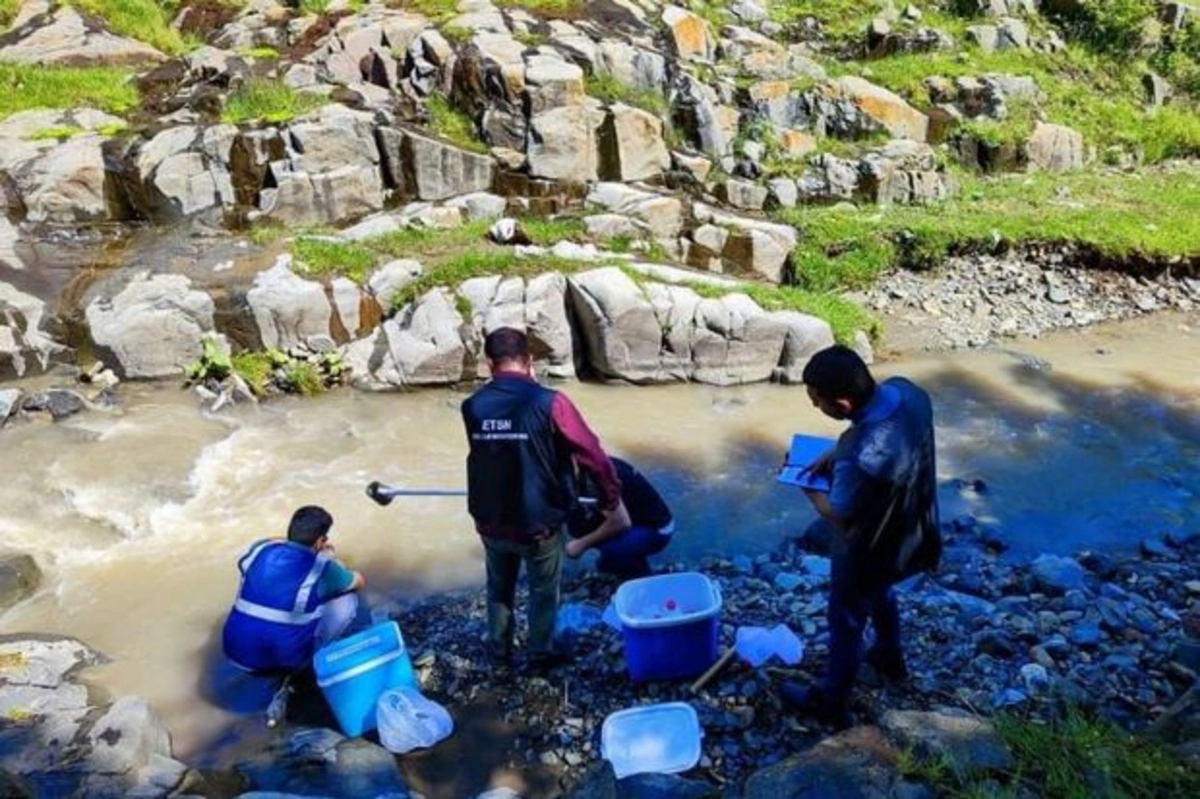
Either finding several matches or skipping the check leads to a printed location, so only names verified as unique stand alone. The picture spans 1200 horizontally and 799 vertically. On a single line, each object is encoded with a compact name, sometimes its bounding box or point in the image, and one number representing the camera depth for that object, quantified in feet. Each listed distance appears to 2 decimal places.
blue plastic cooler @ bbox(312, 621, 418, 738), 16.85
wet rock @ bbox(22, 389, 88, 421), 34.68
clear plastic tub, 15.44
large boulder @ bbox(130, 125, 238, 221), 47.75
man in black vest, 15.83
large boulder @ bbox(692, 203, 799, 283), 48.14
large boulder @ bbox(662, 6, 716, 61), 64.28
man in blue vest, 17.81
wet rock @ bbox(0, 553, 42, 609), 23.90
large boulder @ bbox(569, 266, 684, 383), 38.60
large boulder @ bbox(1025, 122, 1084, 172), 63.98
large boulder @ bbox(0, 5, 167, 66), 59.72
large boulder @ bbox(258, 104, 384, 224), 47.75
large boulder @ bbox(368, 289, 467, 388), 38.19
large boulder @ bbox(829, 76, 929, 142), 61.72
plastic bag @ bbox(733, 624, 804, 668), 17.70
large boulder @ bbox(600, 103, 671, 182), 54.13
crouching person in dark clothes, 21.48
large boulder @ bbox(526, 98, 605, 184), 53.21
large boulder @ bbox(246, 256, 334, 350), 39.01
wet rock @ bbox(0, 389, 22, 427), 34.14
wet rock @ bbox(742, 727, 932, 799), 12.08
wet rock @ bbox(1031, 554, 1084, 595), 22.12
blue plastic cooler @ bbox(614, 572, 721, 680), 16.75
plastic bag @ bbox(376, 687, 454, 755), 16.74
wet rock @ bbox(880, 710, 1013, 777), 12.37
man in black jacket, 13.48
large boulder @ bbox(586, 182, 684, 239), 48.88
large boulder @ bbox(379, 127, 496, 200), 50.70
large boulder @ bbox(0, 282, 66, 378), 37.14
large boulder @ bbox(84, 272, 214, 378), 37.93
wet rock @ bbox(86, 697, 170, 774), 15.57
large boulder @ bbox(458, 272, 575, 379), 38.75
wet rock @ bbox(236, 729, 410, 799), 15.01
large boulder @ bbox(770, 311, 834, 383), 39.34
